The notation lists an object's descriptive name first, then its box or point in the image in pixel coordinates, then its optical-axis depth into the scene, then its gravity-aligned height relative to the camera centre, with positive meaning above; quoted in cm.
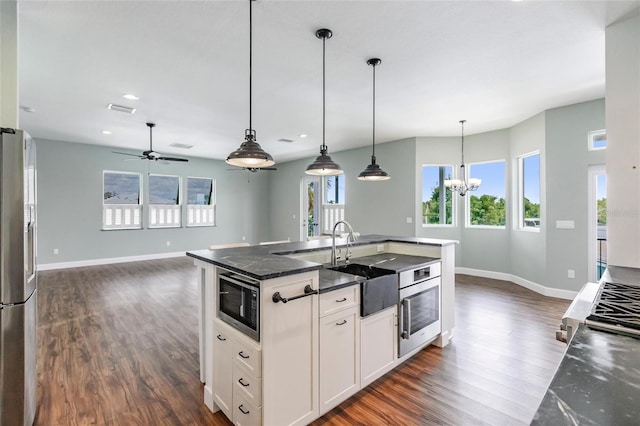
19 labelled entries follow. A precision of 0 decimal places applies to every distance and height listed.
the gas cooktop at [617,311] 104 -39
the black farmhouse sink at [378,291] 223 -61
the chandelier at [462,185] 539 +55
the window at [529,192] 524 +40
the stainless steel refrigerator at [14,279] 172 -38
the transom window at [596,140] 432 +109
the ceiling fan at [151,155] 538 +108
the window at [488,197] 595 +35
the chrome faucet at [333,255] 279 -40
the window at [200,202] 871 +36
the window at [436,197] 649 +37
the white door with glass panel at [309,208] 877 +18
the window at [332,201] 805 +35
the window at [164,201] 807 +36
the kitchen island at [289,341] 171 -85
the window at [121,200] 742 +36
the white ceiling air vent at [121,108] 440 +161
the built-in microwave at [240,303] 174 -57
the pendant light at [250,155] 212 +42
